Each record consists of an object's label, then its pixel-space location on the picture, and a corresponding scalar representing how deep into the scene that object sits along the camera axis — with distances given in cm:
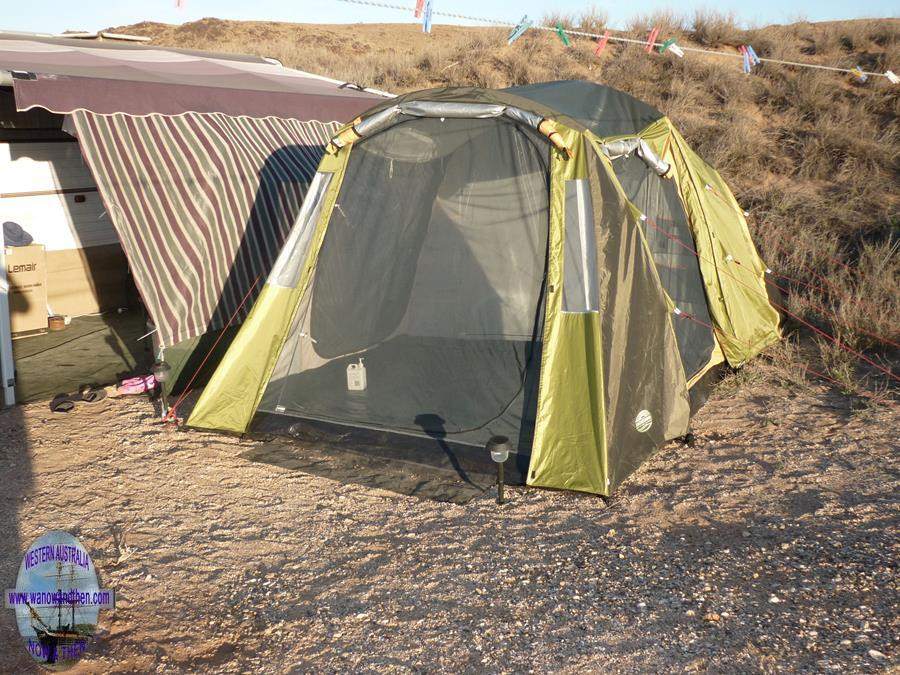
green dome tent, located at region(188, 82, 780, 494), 475
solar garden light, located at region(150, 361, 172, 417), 558
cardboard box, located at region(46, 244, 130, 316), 805
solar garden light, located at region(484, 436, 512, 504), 430
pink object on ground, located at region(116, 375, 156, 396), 623
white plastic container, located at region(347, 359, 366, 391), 581
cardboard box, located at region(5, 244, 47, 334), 759
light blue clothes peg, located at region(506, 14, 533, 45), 1010
